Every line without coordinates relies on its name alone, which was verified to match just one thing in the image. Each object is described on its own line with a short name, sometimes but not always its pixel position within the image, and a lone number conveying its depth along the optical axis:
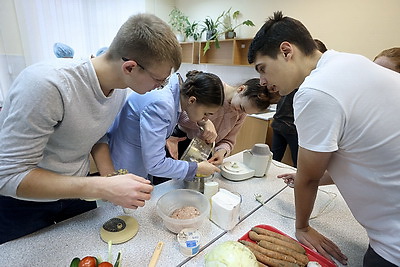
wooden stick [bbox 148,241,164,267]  0.68
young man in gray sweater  0.61
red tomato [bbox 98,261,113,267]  0.60
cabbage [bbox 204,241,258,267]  0.62
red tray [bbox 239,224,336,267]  0.74
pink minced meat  0.85
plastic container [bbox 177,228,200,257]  0.72
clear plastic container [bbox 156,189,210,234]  0.81
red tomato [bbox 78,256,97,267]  0.60
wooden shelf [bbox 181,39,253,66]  3.37
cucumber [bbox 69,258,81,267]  0.61
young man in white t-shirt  0.62
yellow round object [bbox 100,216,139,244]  0.76
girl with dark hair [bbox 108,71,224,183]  0.95
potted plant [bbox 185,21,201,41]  4.00
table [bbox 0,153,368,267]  0.70
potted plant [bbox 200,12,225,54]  3.61
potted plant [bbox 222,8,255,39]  3.46
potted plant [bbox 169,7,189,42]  4.07
